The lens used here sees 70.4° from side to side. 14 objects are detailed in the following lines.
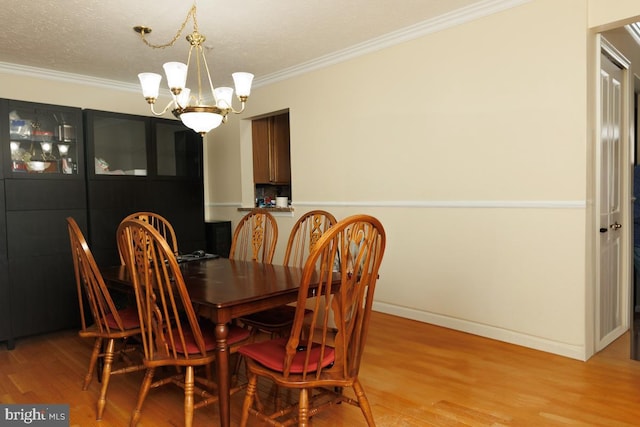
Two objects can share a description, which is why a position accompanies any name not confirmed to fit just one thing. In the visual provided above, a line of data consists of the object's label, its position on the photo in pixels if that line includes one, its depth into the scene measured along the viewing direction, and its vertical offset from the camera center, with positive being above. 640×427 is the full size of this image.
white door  2.93 -0.10
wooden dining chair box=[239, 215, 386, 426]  1.56 -0.50
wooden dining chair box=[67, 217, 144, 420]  2.15 -0.61
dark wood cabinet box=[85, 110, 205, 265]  3.91 +0.23
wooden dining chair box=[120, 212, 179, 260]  3.14 -0.12
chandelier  2.38 +0.59
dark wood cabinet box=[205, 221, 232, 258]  5.16 -0.44
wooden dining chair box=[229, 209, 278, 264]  3.11 -0.23
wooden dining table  1.81 -0.41
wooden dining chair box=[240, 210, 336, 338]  2.39 -0.65
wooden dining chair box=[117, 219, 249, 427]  1.80 -0.53
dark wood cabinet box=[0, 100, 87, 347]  3.34 -0.07
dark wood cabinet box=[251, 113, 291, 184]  5.30 +0.58
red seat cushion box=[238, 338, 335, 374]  1.69 -0.62
